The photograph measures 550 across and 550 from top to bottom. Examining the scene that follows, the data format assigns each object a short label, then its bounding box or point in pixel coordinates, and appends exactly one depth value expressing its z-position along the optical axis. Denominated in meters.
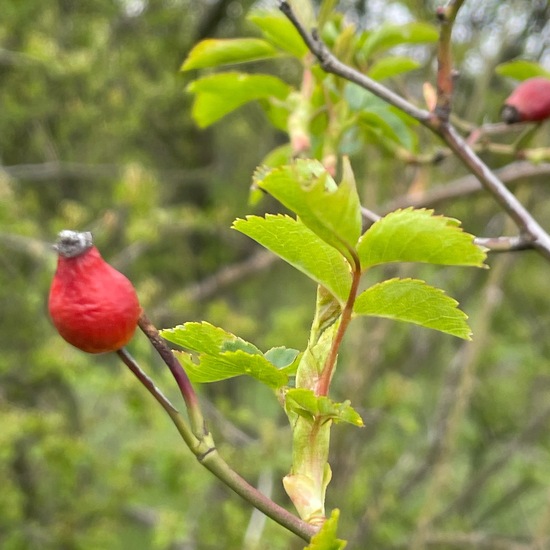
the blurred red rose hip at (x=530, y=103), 0.44
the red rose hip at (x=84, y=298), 0.37
